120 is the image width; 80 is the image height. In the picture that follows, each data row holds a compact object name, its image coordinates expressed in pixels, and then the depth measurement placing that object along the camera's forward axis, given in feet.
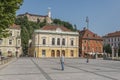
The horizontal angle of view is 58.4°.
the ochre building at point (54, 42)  117.77
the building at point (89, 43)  129.64
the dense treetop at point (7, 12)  29.19
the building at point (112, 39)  162.08
